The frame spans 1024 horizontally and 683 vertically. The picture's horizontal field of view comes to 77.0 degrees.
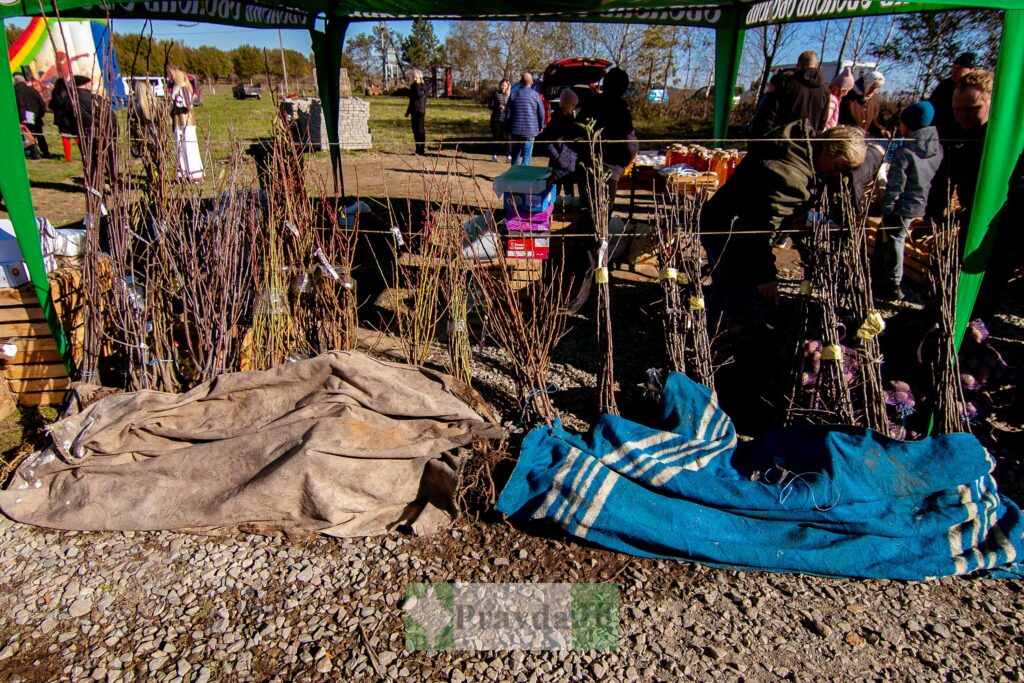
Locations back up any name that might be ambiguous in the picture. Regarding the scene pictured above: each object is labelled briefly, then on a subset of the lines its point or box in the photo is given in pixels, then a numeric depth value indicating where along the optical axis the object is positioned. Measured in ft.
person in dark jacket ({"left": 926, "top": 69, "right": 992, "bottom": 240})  11.49
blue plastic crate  14.02
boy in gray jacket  14.71
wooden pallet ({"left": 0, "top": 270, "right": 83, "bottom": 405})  10.62
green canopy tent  9.10
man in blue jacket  26.96
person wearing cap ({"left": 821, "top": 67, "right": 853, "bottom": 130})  21.22
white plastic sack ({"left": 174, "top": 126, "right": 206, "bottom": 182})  28.86
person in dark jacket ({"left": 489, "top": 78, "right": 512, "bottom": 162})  36.33
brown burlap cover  8.17
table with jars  20.49
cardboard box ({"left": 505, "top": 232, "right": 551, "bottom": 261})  12.87
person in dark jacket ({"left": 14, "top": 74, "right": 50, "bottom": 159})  32.62
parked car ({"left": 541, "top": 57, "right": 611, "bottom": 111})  47.57
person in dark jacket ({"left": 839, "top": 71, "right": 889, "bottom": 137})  21.97
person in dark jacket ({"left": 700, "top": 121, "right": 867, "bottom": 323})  10.19
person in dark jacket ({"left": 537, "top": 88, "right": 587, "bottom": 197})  16.03
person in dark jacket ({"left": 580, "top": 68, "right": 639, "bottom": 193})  15.99
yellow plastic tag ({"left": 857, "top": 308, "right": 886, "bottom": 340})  9.09
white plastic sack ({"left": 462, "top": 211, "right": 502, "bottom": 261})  10.11
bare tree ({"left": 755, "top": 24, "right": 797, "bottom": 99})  49.16
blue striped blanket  7.61
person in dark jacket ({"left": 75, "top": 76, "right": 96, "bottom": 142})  26.01
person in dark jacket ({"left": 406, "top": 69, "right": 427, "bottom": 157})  34.47
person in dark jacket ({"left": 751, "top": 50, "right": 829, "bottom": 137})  19.24
